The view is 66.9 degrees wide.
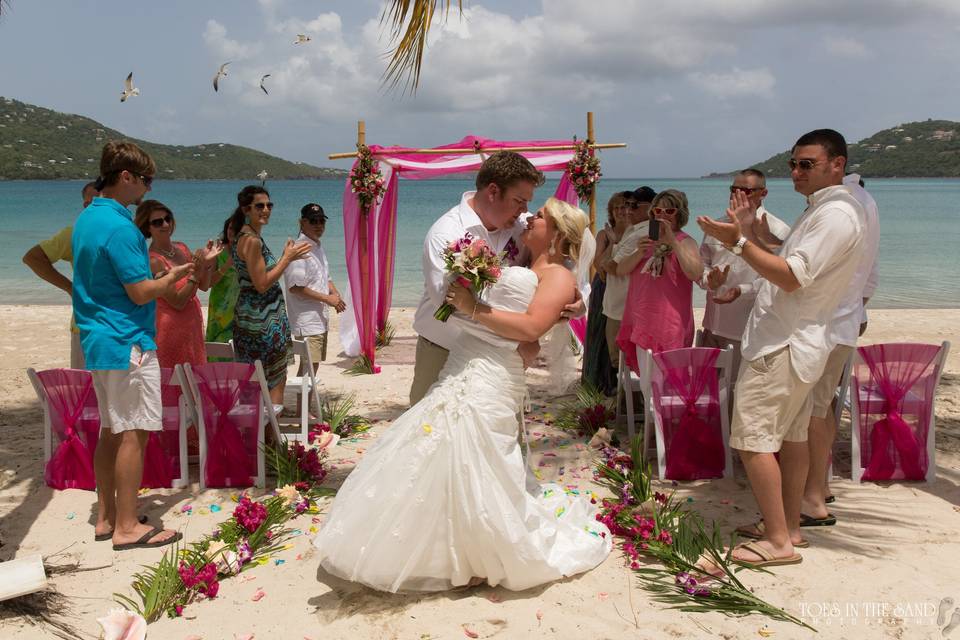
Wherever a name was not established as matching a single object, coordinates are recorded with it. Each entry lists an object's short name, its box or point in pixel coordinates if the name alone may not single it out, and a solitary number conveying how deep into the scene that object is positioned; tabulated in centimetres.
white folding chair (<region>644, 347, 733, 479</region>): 494
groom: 351
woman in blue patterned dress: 504
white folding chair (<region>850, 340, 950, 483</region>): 482
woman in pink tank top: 515
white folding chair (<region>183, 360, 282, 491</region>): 475
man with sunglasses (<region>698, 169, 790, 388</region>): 502
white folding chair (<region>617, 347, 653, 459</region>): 506
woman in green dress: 529
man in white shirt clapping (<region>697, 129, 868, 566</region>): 339
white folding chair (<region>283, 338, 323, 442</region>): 561
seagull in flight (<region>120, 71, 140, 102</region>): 558
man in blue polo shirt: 373
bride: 327
